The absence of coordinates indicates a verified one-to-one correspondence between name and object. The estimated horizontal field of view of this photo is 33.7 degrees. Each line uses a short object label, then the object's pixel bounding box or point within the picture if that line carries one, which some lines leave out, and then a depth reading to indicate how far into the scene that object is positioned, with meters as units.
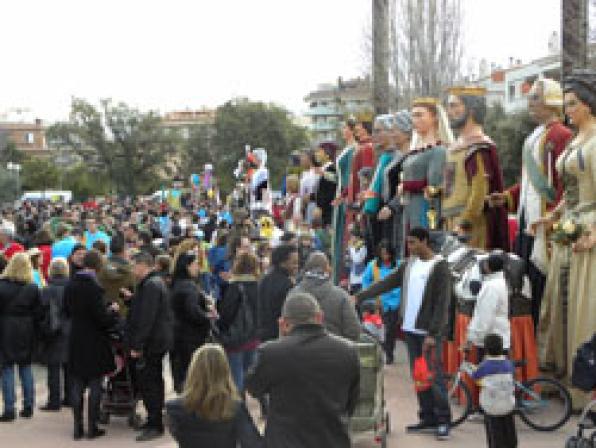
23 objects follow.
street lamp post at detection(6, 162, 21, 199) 65.11
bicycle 8.27
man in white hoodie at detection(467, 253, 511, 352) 8.19
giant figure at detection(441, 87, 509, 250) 9.98
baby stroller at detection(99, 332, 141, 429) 9.15
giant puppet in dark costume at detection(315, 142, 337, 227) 15.25
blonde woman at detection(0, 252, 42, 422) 9.41
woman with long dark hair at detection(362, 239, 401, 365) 11.21
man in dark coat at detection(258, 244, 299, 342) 8.40
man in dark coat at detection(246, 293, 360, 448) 5.29
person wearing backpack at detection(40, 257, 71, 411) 9.73
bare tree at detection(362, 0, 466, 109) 28.33
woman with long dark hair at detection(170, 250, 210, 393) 8.71
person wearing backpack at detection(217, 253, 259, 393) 8.93
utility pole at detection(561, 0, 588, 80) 10.52
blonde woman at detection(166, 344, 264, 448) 5.20
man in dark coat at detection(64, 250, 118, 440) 8.63
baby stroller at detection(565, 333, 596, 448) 6.45
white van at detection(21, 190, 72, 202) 66.06
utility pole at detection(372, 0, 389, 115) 16.80
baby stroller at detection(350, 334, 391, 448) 7.34
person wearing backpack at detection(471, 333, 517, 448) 6.93
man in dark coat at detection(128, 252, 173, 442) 8.41
